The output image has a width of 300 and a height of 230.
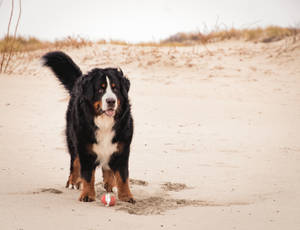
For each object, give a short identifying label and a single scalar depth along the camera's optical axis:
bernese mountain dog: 7.73
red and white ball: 7.40
